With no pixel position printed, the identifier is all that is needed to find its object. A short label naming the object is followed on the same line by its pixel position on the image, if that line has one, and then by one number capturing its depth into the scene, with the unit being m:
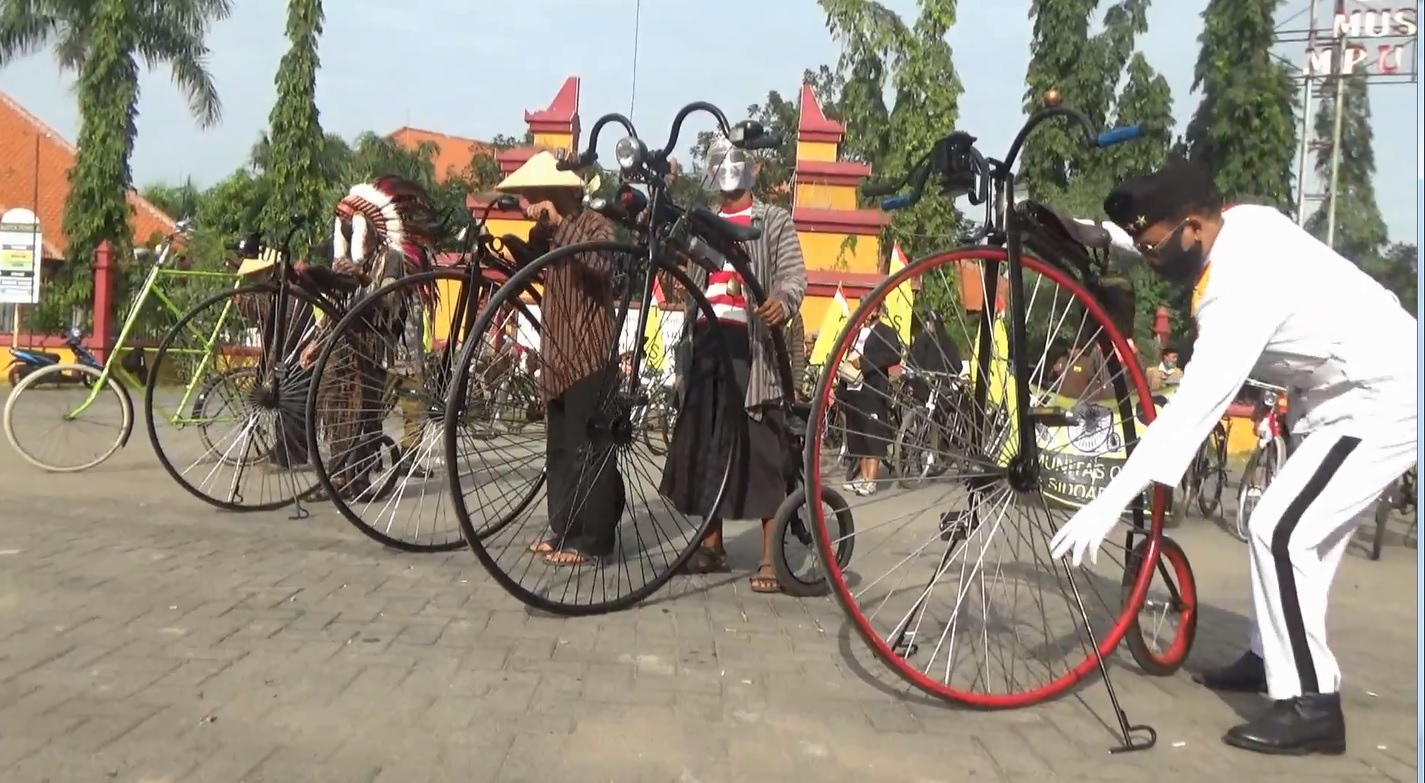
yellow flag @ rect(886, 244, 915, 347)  3.70
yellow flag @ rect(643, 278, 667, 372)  4.57
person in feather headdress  5.28
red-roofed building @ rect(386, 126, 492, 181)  54.11
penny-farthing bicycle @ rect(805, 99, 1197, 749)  3.47
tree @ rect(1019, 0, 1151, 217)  25.06
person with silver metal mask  4.80
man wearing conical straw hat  4.47
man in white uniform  3.26
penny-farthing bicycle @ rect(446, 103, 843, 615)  4.28
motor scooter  7.88
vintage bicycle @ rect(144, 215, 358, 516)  6.20
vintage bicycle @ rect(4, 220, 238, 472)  7.33
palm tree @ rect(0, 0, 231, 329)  21.77
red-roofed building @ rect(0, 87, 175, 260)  35.69
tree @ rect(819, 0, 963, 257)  18.98
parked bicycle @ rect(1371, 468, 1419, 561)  7.13
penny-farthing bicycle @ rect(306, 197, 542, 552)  5.15
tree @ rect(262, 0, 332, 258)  23.27
